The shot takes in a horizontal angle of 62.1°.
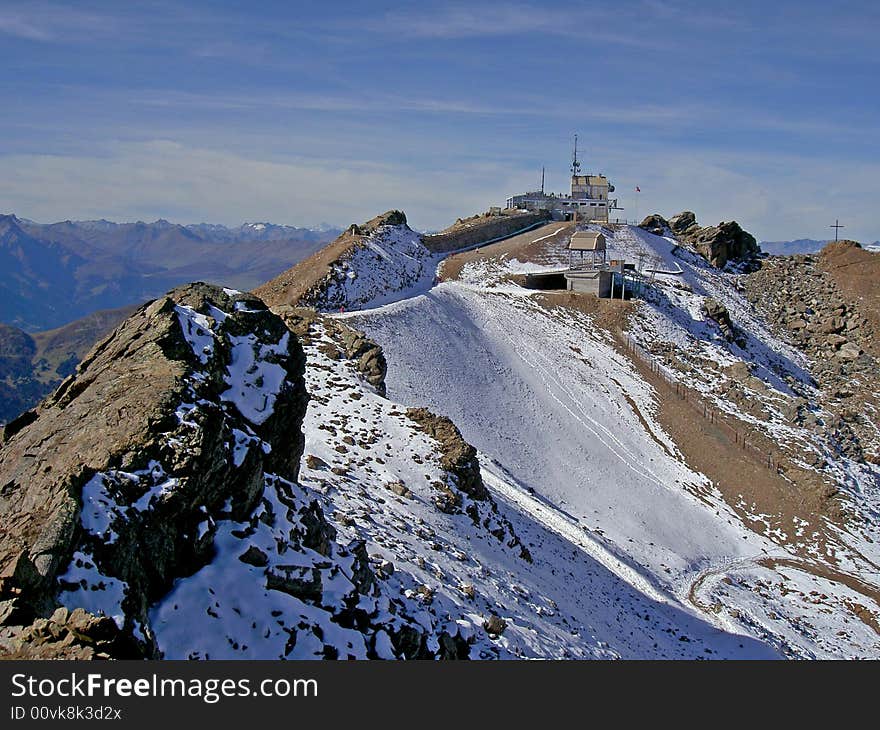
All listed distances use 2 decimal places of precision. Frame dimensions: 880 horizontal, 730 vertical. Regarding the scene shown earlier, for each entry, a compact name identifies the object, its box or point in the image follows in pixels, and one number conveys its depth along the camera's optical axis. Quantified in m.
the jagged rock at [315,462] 22.86
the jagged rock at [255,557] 12.72
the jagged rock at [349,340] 33.12
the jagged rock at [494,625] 16.62
